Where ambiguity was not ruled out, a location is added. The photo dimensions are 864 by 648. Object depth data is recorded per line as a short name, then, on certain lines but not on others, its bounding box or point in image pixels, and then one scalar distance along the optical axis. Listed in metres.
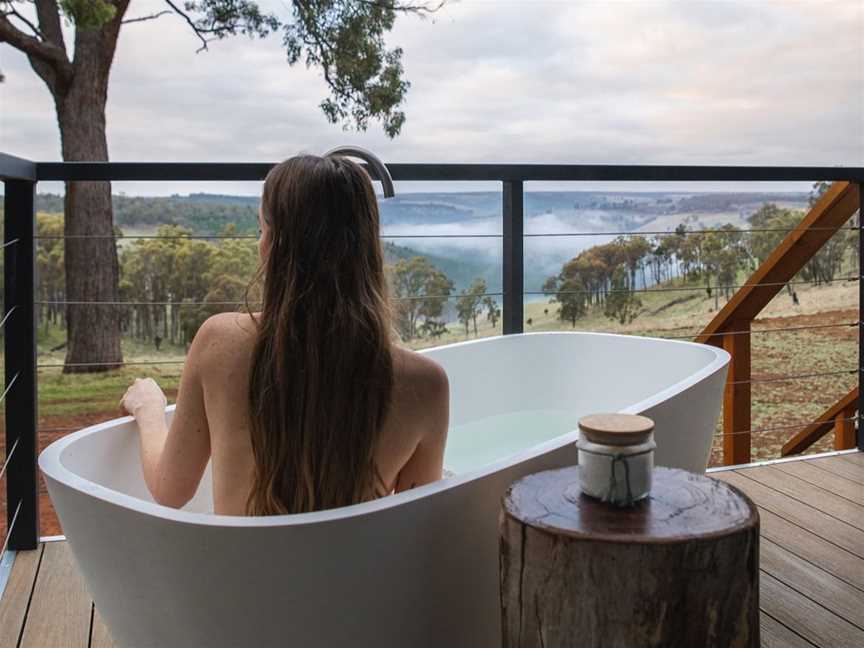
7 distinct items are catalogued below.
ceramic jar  1.02
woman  1.06
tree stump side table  0.93
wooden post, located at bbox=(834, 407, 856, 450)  3.06
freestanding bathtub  0.96
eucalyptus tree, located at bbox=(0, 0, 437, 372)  6.86
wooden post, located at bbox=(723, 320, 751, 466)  3.03
